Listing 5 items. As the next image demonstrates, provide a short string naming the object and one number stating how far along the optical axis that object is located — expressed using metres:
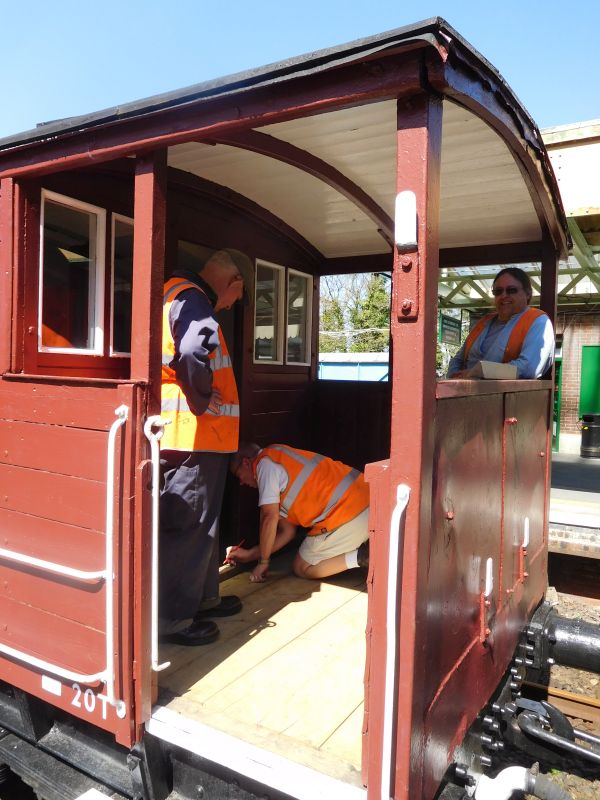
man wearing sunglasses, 3.46
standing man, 2.71
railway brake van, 1.76
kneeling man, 3.83
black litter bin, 13.13
